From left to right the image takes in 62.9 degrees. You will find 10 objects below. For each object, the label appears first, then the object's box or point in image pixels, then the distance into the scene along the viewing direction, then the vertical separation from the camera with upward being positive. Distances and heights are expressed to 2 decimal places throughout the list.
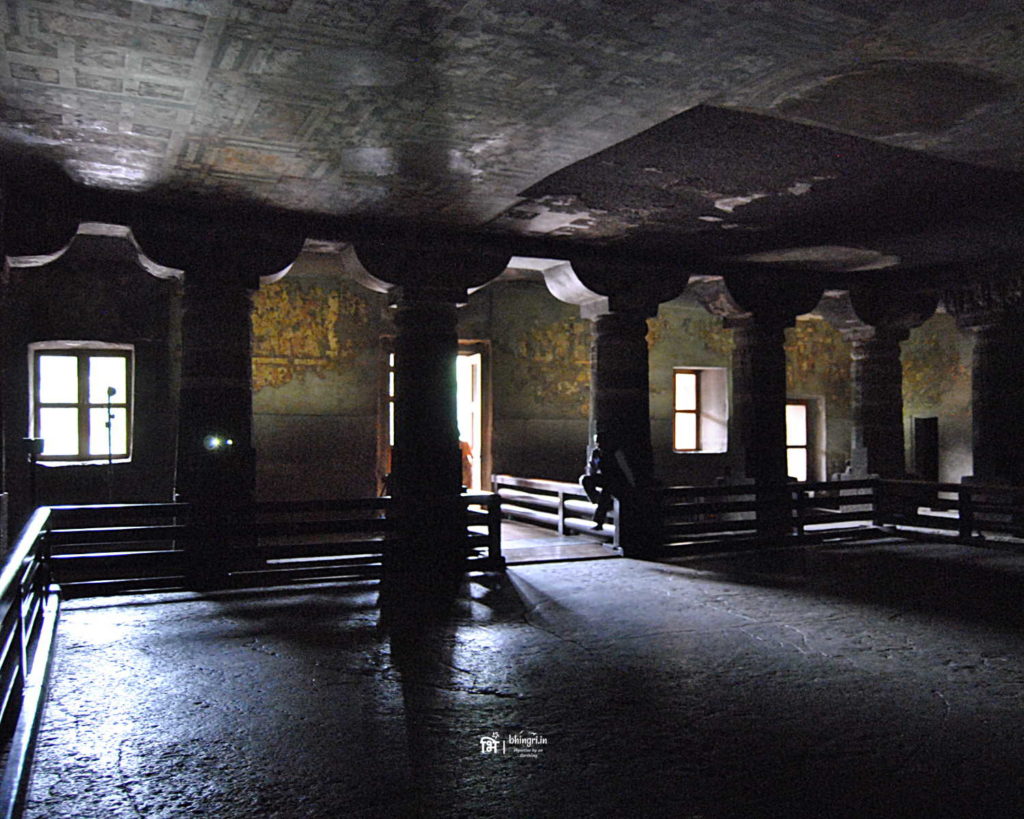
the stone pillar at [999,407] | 10.55 +0.25
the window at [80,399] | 9.60 +0.43
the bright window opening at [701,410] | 13.86 +0.33
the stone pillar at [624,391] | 9.19 +0.44
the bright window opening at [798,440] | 14.86 -0.20
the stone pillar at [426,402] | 8.09 +0.30
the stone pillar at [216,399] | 7.30 +0.31
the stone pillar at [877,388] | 11.05 +0.54
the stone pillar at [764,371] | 10.02 +0.71
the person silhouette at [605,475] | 9.00 -0.48
